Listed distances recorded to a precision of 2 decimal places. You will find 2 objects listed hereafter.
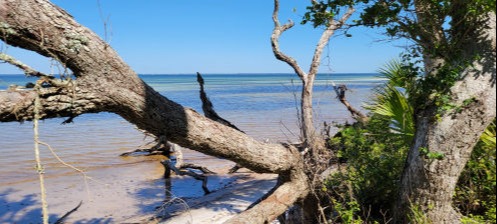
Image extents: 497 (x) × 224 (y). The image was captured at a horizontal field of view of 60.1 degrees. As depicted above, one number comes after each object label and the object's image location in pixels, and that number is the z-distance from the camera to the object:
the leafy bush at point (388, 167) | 4.72
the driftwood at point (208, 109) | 5.18
